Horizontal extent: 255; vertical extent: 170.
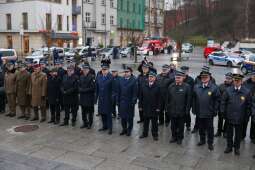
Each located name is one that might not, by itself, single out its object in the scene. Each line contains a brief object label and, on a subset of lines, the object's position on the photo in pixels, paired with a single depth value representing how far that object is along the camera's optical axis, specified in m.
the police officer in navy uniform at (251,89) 7.99
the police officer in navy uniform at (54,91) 9.92
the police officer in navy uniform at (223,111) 8.22
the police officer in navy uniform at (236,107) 7.36
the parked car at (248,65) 24.78
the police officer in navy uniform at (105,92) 9.05
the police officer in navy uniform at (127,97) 8.70
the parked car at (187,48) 53.25
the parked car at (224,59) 31.48
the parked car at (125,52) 45.25
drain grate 9.40
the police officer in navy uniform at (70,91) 9.51
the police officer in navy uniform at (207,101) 7.73
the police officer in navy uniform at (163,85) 9.12
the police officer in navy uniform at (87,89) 9.29
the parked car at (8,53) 25.27
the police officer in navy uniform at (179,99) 8.02
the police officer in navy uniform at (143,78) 8.72
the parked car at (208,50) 43.19
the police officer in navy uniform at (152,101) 8.43
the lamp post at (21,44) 46.89
